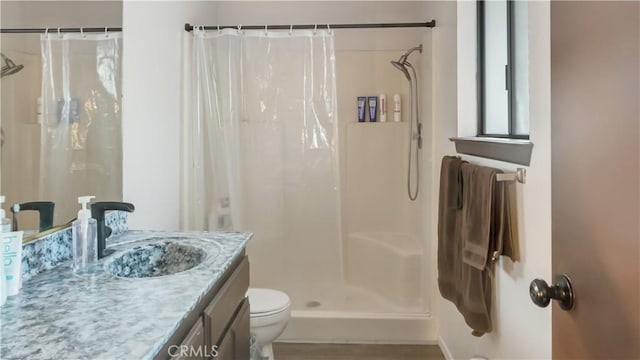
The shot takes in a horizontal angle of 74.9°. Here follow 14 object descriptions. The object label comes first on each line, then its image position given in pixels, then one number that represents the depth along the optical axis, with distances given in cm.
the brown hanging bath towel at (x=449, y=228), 194
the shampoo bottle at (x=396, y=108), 313
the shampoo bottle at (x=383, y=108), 316
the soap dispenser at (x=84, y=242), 130
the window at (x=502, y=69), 181
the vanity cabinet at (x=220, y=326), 99
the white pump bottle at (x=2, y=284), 97
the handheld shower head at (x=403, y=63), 304
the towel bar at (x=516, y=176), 142
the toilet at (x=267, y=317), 201
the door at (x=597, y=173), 59
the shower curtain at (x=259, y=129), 258
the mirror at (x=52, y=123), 124
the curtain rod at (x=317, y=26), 254
